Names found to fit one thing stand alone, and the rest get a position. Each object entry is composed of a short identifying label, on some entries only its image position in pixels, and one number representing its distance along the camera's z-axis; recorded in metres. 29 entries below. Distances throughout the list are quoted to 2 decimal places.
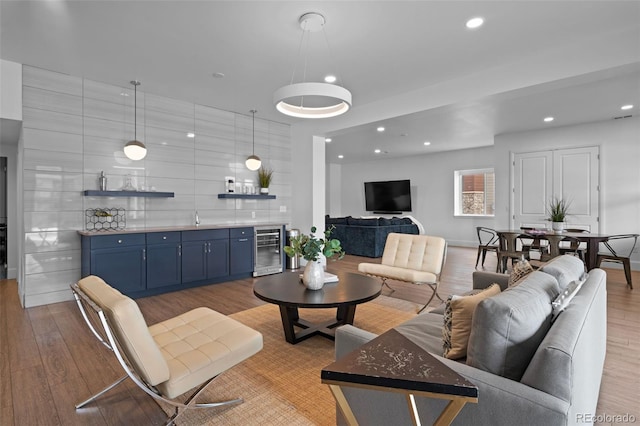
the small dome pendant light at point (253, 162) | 5.87
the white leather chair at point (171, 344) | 1.54
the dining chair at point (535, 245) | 5.32
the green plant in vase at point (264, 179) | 6.19
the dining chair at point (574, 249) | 5.20
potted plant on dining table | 6.68
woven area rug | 1.93
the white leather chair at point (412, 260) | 3.76
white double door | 6.61
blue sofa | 7.64
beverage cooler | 5.67
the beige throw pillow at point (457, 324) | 1.55
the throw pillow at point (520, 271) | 2.23
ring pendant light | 2.85
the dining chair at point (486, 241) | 6.10
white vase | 2.89
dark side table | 0.88
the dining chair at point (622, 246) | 6.20
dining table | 4.95
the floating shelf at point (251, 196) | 5.70
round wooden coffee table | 2.59
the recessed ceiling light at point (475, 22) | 2.97
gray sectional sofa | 1.05
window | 9.55
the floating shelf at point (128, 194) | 4.23
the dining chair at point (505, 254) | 5.29
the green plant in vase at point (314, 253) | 2.88
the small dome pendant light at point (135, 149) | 4.42
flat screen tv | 10.80
